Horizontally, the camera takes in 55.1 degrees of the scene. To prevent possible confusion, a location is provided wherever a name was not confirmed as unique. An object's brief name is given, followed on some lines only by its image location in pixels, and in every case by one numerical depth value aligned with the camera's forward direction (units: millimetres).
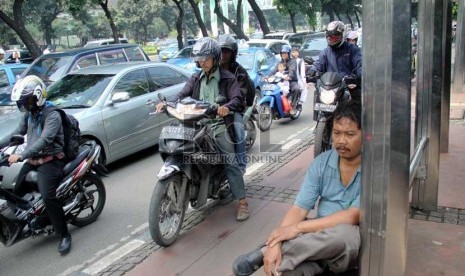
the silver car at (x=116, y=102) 6081
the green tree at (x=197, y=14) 22181
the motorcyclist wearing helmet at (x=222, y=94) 4125
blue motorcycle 8047
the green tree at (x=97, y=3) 16317
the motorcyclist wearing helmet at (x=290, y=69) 8625
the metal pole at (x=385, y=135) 1968
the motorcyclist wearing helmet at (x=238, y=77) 4506
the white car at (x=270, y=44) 15773
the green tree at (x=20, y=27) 13852
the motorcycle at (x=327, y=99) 4723
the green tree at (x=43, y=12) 35312
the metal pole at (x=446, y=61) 3913
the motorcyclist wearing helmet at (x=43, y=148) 3801
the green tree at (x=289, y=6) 25875
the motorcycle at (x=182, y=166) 3709
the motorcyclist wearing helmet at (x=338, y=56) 5367
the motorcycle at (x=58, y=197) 3729
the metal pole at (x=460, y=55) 10305
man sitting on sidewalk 2242
